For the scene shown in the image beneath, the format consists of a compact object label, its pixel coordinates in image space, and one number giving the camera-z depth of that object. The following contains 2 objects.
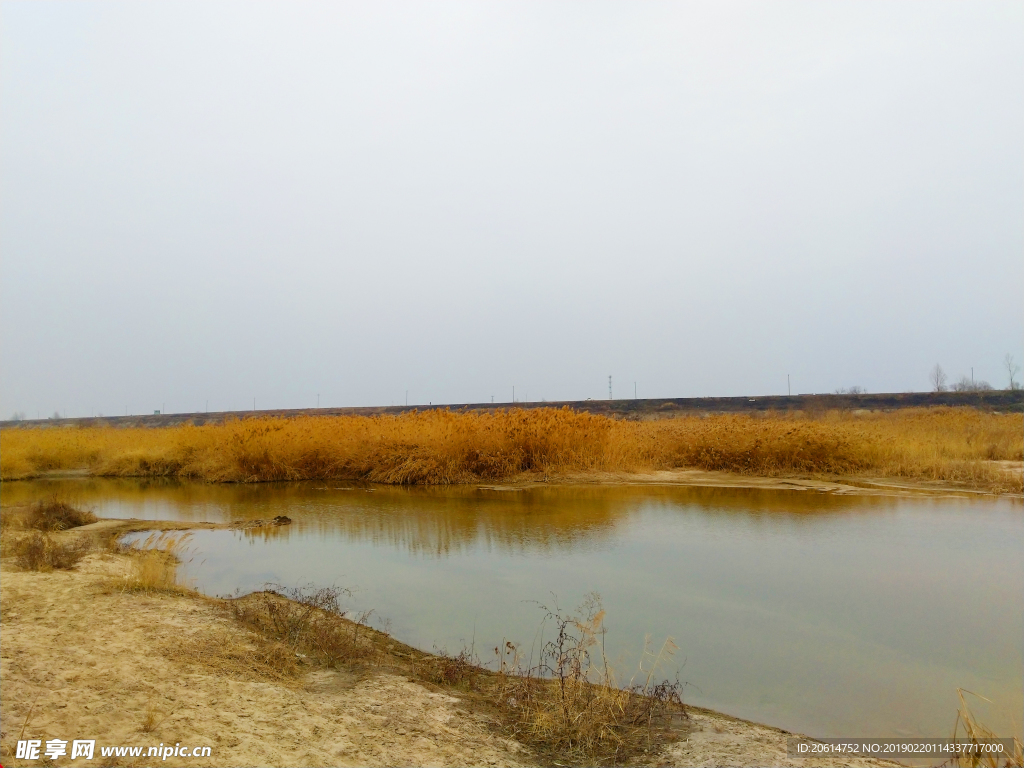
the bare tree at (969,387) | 48.78
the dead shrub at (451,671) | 4.94
